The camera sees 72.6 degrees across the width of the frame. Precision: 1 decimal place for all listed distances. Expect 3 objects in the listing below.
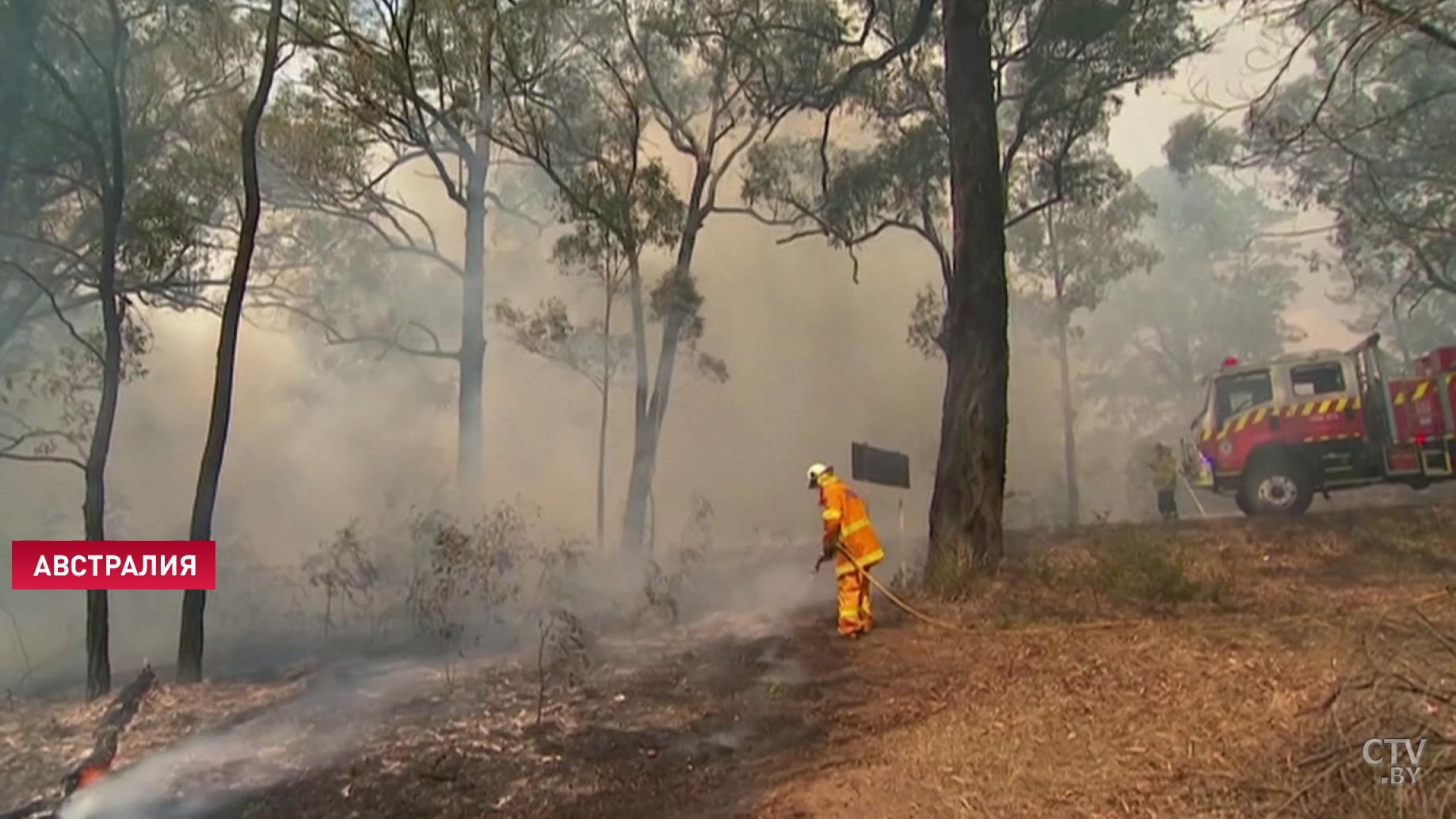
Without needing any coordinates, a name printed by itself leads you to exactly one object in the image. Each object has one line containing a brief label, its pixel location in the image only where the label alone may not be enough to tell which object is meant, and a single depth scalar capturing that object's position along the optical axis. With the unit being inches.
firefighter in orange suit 299.3
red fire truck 451.8
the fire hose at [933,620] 261.1
